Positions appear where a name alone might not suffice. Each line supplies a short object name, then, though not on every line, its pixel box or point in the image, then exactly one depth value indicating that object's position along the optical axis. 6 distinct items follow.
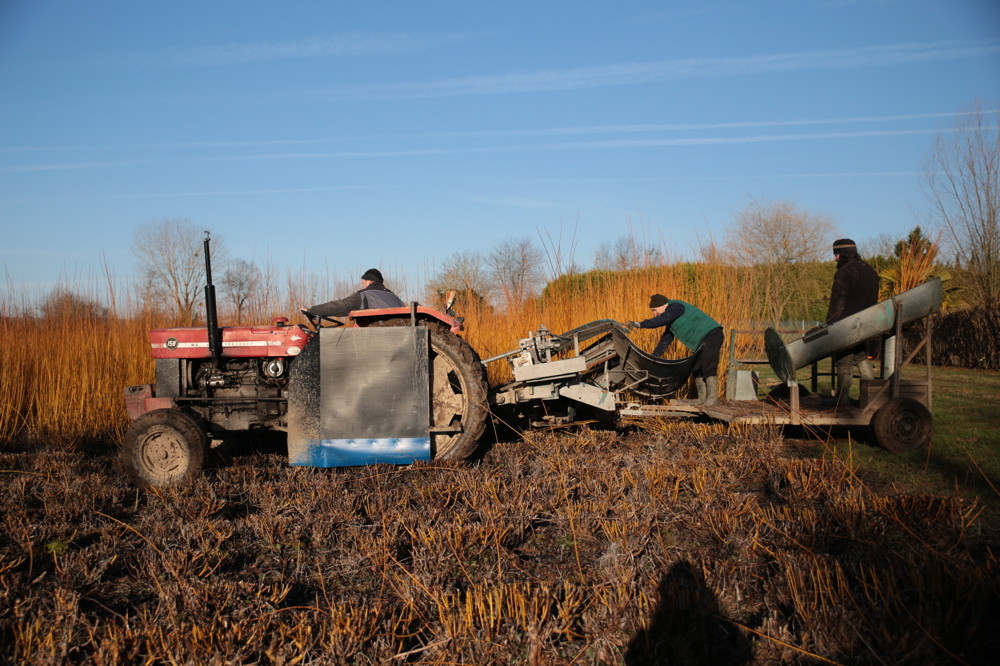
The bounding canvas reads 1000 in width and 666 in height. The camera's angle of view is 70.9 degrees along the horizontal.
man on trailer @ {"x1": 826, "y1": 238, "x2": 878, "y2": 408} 6.32
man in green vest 6.61
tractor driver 5.38
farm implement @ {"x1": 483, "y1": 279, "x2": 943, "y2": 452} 5.51
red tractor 4.89
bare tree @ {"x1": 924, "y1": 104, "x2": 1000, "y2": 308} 14.98
